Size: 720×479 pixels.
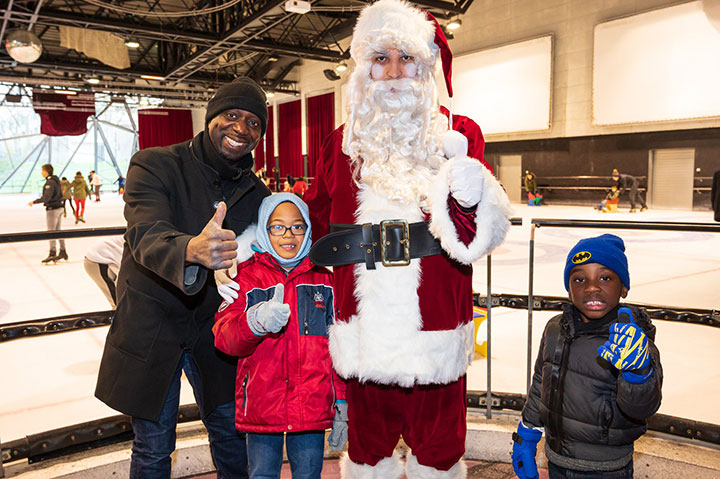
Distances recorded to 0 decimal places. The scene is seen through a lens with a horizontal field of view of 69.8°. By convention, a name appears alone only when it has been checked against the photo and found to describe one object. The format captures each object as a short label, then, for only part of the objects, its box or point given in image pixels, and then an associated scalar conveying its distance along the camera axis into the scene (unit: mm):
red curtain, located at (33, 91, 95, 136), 21109
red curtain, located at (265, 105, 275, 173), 26266
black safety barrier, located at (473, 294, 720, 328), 2387
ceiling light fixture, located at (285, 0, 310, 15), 10102
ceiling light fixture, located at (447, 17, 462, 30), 11336
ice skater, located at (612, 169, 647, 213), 13195
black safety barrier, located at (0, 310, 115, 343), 2406
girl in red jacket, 1524
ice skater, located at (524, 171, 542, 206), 15711
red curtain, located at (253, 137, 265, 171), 27188
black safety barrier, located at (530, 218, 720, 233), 1968
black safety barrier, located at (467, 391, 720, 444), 2127
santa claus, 1371
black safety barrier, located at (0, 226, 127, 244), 1976
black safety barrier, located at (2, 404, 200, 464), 2109
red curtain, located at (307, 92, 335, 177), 21422
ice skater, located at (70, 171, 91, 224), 12297
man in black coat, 1478
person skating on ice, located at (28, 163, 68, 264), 7930
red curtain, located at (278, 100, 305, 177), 24312
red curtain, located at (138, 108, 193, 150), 28328
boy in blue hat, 1408
